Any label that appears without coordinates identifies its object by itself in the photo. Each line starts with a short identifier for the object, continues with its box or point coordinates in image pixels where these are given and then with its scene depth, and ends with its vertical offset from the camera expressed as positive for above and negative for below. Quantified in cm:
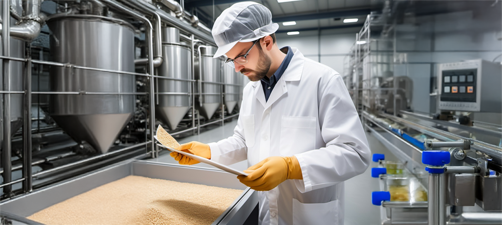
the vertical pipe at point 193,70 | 252 +37
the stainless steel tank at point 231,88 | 278 +19
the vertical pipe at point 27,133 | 147 -16
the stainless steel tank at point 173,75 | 275 +32
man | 76 -7
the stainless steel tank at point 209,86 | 272 +21
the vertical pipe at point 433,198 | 70 -26
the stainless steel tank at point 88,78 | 186 +20
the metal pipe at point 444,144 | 75 -11
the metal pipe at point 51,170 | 163 -44
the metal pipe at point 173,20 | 215 +82
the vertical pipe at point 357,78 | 445 +49
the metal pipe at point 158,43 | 253 +64
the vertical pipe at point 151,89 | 253 +16
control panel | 146 +12
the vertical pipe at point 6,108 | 139 -2
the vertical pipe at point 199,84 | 258 +23
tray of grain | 92 -40
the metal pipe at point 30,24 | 155 +51
